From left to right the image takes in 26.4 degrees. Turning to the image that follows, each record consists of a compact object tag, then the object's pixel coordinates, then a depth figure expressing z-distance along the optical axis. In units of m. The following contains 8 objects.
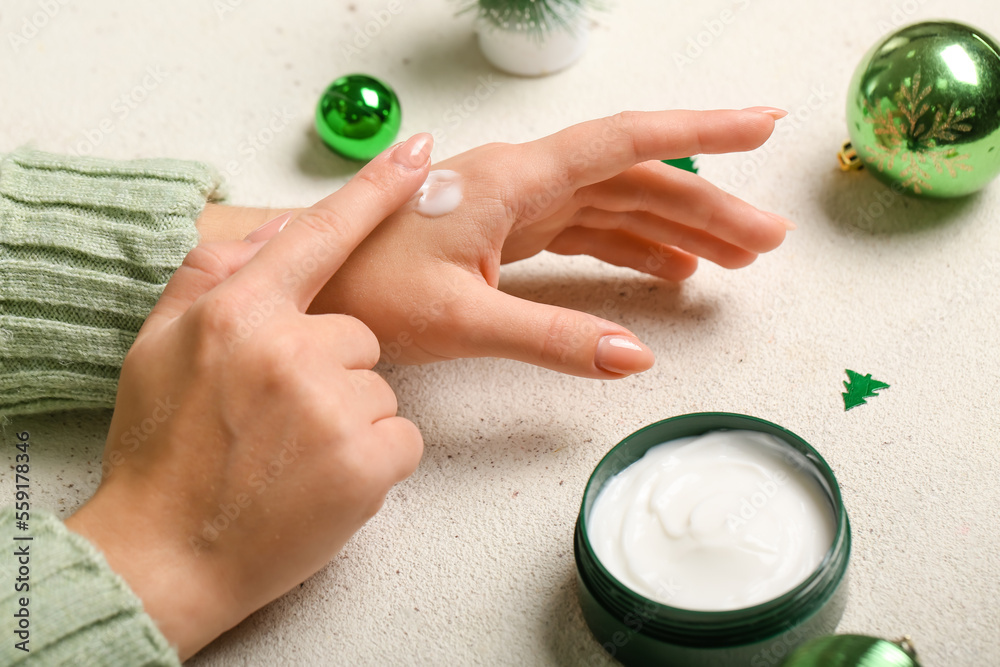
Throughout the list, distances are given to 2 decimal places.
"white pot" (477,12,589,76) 0.74
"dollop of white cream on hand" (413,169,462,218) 0.65
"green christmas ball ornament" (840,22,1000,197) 0.67
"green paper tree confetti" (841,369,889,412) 0.66
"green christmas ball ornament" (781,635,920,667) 0.58
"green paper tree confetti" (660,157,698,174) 0.71
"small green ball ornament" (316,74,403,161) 0.72
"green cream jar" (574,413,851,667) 0.59
